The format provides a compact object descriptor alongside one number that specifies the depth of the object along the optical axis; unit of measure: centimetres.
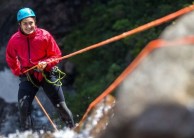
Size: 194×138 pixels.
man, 1063
